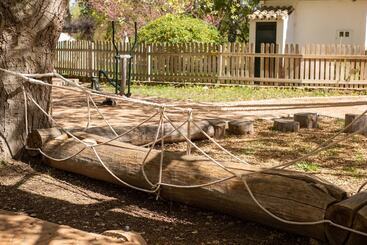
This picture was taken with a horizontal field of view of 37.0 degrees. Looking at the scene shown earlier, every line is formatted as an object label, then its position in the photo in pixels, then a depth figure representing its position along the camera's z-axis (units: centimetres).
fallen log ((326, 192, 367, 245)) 360
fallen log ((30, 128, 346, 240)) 397
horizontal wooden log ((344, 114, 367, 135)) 821
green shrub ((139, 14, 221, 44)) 1906
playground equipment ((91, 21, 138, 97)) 1225
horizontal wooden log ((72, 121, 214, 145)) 690
